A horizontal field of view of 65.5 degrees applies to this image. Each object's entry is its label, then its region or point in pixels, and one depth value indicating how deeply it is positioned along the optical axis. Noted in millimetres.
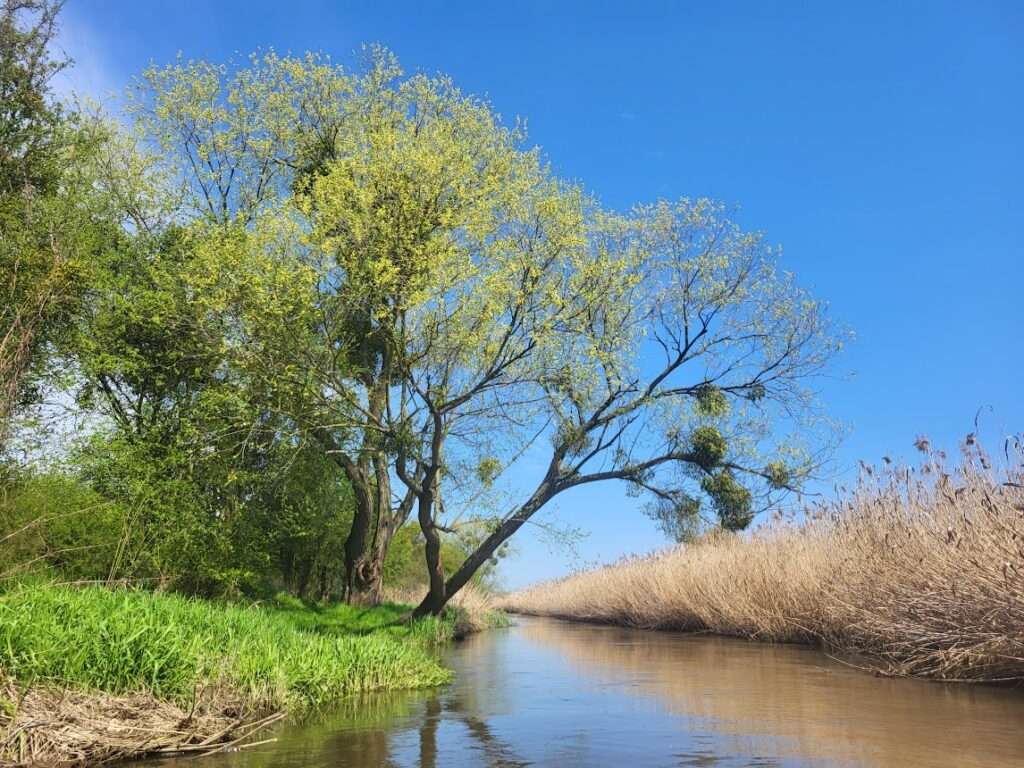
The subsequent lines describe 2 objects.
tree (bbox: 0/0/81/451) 19172
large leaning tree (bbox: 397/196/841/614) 22750
